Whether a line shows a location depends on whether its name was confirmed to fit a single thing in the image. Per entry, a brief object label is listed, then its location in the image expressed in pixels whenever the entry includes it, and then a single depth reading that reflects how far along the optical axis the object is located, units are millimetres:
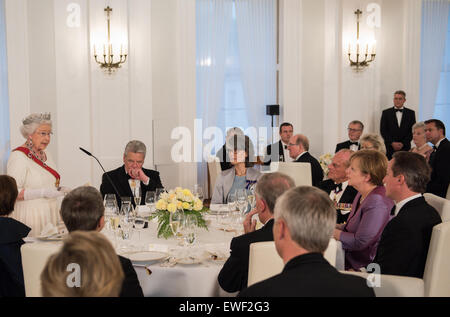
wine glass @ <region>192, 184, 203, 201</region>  3766
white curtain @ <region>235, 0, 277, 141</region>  8469
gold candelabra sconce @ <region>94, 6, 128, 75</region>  7051
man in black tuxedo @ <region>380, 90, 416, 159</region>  7773
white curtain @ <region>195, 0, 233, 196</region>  8297
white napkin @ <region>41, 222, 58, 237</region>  3436
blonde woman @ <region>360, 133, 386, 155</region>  4809
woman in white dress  4145
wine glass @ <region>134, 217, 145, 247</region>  3530
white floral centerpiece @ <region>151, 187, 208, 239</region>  3291
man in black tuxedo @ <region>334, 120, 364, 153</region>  7253
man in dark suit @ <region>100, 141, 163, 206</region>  4688
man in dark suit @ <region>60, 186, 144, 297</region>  2334
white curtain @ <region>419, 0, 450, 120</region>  8523
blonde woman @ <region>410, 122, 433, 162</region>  6534
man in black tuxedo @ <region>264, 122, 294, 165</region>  7566
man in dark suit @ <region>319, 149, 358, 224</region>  3971
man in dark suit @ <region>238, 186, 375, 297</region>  1659
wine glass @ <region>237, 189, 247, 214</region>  3725
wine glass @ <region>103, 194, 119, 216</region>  3375
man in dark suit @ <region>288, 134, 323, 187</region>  6074
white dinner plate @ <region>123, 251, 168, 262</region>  2820
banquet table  2771
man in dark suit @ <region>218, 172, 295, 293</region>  2582
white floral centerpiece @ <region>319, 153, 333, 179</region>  6078
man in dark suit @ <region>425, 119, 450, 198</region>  5984
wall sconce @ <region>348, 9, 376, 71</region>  7812
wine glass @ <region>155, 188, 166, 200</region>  4049
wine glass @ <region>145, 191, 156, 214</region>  3875
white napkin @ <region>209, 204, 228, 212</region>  4237
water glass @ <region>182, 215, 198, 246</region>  3086
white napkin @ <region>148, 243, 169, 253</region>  3107
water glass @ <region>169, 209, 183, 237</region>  3186
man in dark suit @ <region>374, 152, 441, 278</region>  2656
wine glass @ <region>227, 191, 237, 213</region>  3759
